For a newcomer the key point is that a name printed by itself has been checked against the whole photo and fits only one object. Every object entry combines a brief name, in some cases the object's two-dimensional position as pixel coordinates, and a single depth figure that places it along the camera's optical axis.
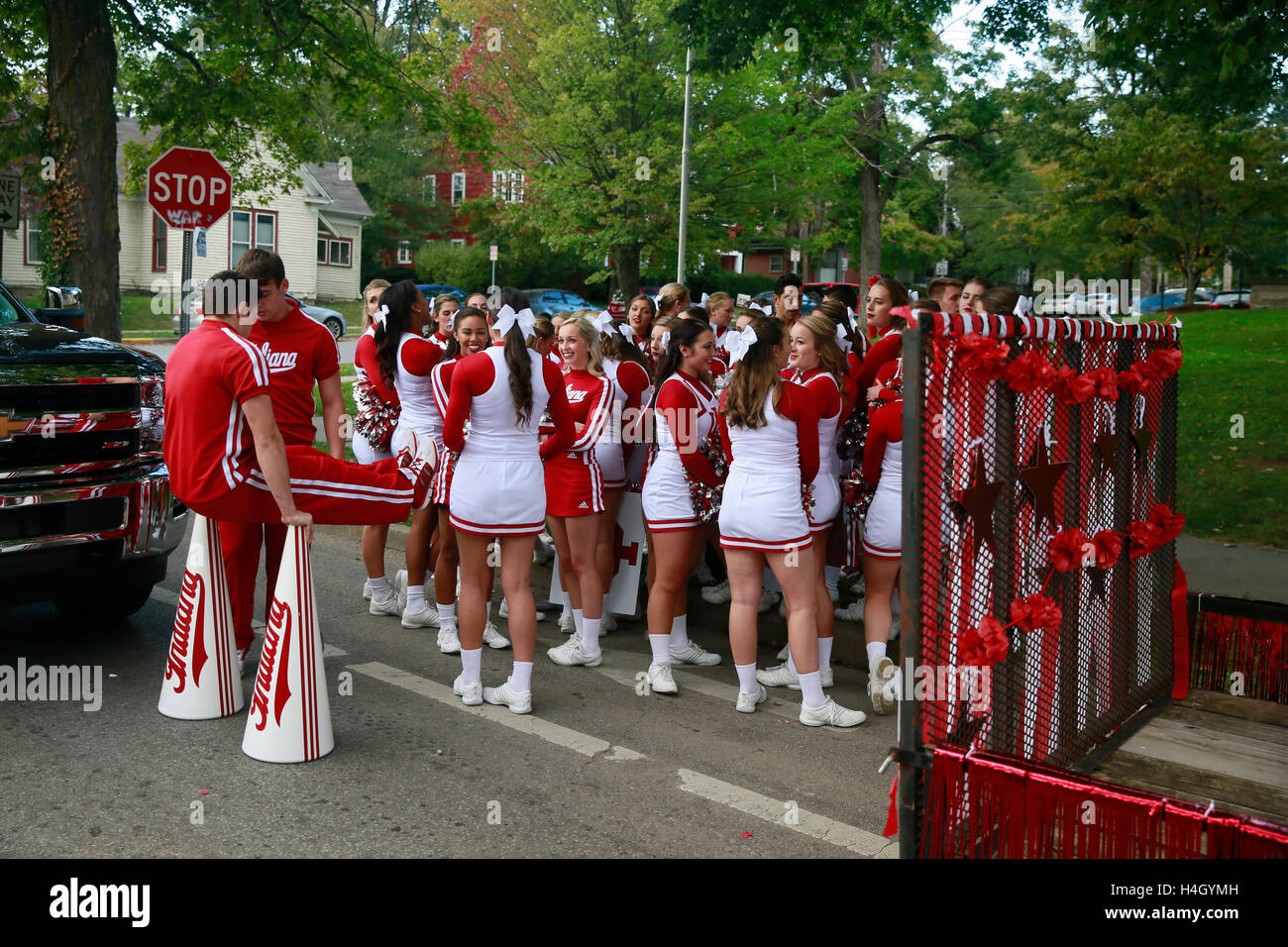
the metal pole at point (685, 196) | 25.95
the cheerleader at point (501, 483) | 5.50
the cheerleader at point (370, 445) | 7.19
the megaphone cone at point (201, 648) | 5.34
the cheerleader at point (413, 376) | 6.71
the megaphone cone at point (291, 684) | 4.82
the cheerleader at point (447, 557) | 6.33
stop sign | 12.56
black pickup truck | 5.42
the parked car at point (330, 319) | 33.28
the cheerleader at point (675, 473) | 5.83
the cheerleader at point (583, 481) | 6.34
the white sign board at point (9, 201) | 11.10
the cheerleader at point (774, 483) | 5.29
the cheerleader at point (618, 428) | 6.66
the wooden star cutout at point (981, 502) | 3.77
